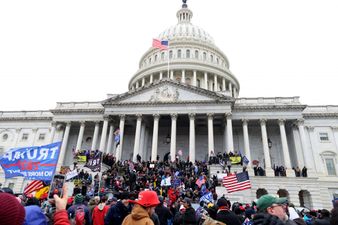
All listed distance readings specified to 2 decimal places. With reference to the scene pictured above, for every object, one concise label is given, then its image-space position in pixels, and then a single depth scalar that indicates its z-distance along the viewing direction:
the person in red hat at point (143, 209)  4.04
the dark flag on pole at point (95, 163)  20.64
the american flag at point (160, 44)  44.03
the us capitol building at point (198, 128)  34.09
